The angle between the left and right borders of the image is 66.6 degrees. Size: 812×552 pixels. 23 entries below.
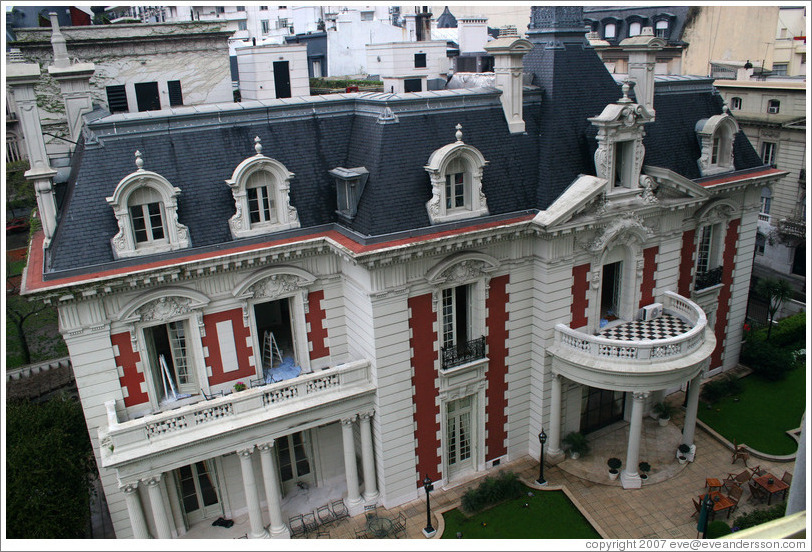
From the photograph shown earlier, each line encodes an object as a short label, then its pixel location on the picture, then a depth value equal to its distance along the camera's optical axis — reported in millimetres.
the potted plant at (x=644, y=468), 25889
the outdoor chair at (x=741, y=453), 26453
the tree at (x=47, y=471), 19719
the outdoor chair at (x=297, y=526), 23609
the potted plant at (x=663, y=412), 29031
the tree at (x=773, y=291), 36812
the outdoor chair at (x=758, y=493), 24344
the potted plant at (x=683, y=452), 26750
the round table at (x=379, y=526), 23297
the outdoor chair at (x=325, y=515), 24094
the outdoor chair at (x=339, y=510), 24297
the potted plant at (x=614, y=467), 25734
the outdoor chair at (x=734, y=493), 24141
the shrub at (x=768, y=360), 32219
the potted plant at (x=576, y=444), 26562
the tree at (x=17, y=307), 37219
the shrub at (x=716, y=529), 21141
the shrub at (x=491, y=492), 24234
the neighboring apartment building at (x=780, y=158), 46188
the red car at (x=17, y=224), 55041
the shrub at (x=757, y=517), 22359
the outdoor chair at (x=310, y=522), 23766
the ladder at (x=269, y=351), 23809
